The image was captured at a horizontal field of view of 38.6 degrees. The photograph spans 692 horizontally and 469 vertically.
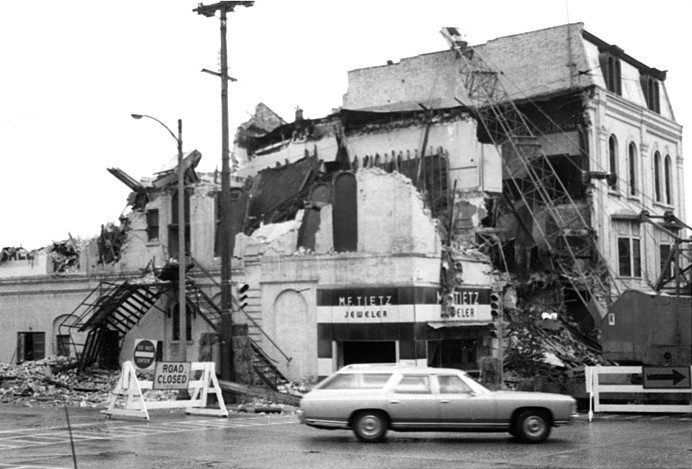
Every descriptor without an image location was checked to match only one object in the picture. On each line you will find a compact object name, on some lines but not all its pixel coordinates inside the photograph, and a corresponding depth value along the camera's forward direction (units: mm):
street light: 29266
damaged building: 34188
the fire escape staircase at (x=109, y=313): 37875
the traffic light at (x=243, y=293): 30031
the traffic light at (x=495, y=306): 28395
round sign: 24453
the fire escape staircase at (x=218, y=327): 33812
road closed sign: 24938
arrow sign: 23188
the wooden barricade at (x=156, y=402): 23988
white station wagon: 18000
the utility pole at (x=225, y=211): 28422
